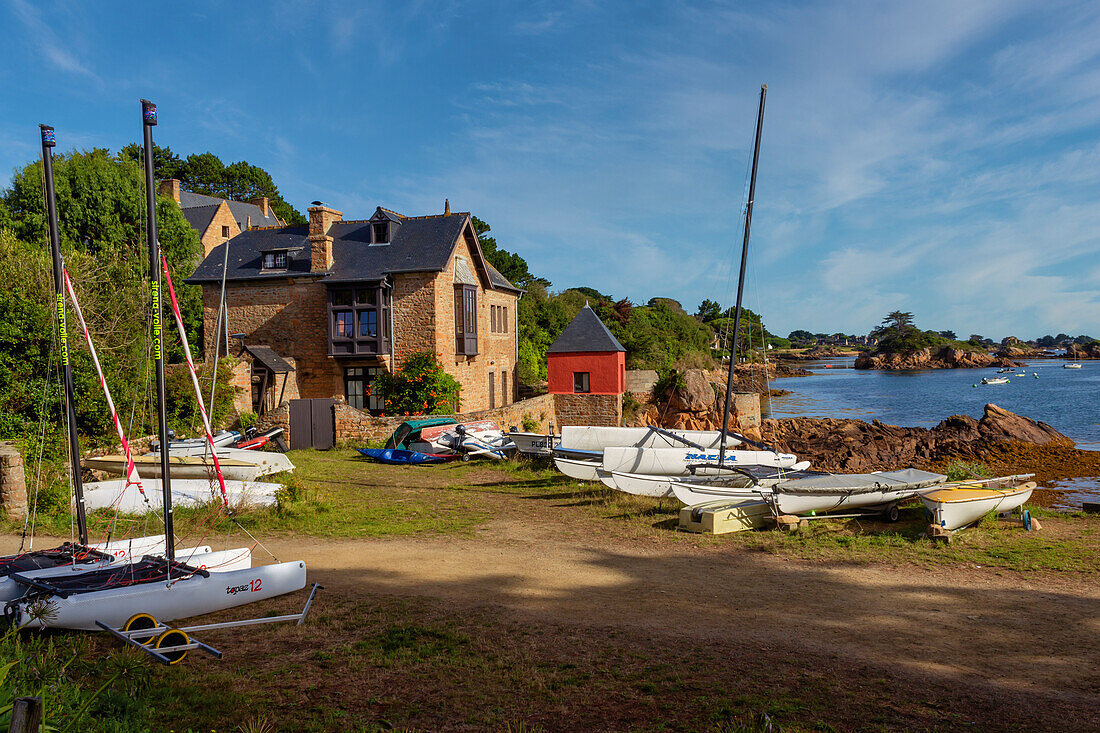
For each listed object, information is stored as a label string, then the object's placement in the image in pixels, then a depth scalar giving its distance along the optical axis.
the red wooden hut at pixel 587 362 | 32.81
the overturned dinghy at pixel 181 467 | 15.15
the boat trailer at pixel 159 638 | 6.20
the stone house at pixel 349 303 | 27.33
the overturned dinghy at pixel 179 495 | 13.17
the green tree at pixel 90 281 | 13.76
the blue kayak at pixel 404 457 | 20.86
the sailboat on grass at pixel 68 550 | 7.59
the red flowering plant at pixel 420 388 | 26.23
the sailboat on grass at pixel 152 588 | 6.73
